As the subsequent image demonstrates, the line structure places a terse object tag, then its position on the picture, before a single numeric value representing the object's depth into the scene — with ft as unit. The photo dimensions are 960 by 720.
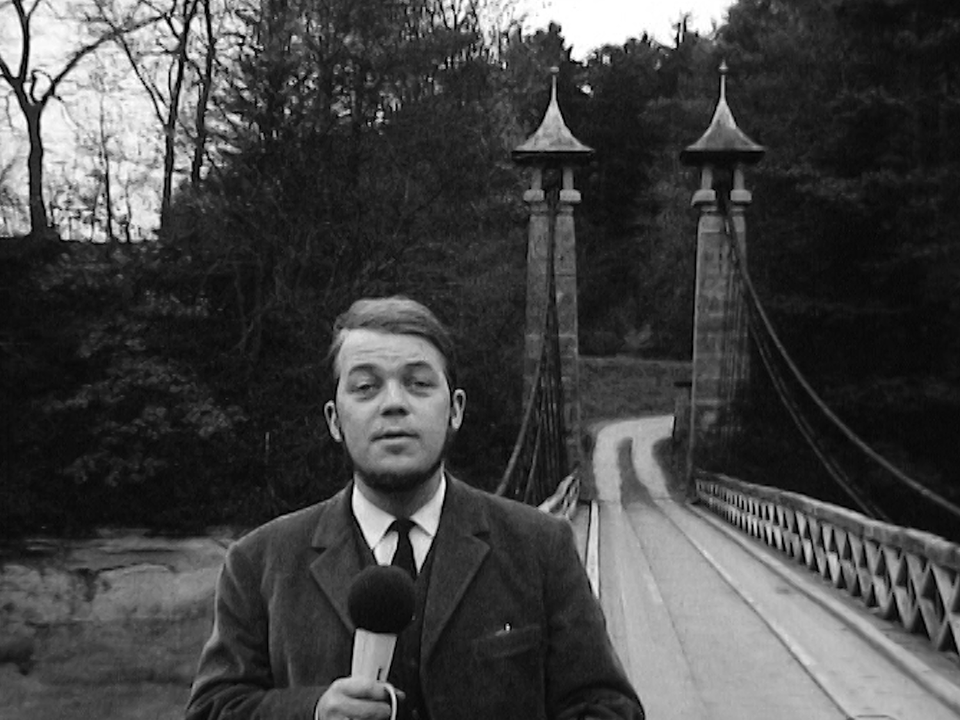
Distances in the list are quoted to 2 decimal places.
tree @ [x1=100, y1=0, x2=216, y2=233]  42.83
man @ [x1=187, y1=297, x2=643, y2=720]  3.99
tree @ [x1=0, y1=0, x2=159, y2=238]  42.29
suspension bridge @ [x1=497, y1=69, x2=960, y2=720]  13.60
